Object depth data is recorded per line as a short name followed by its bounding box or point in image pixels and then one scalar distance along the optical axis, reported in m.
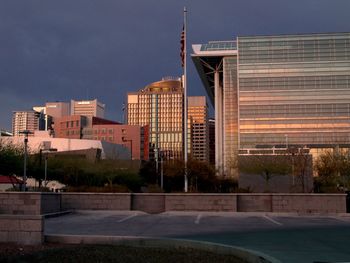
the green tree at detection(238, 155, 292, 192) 61.09
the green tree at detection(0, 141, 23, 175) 48.28
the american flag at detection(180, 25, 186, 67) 40.03
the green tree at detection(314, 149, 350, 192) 47.73
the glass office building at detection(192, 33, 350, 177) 126.94
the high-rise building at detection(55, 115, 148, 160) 164.88
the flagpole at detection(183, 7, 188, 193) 39.05
